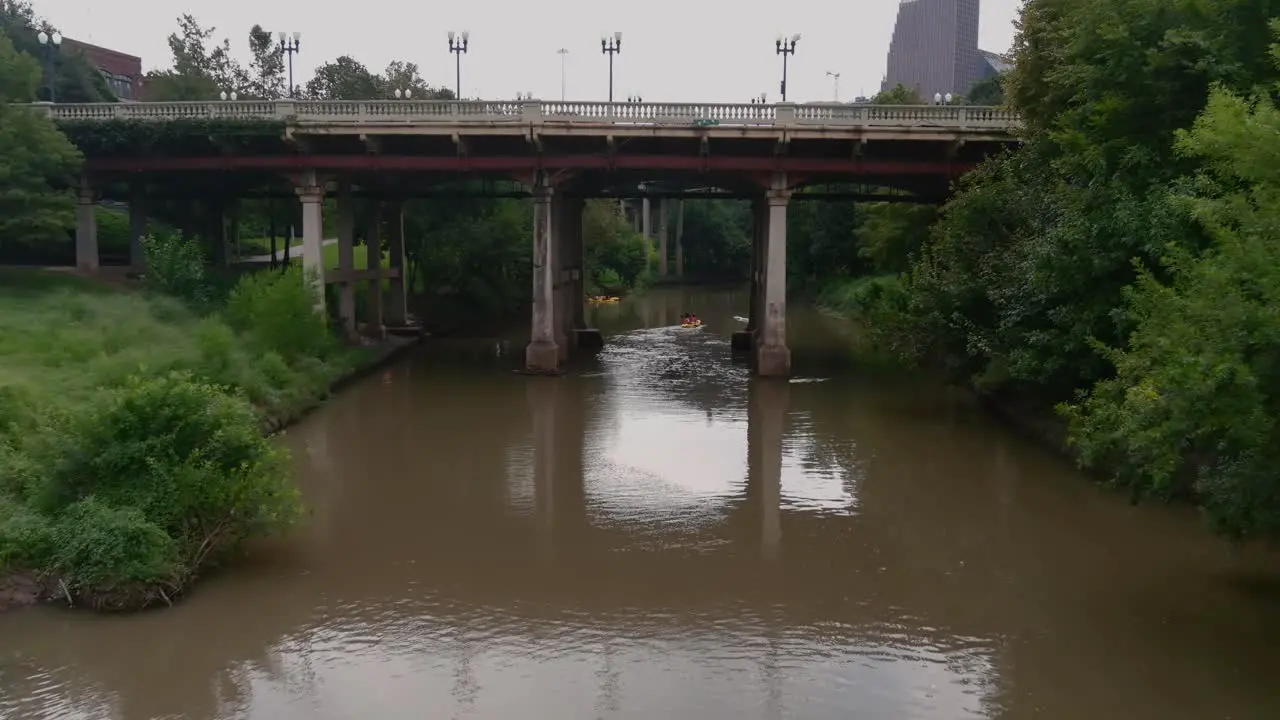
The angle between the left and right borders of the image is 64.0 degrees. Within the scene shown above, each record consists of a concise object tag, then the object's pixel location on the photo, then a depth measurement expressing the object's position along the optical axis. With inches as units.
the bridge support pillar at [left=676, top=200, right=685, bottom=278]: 3051.7
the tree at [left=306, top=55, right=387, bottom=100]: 1742.1
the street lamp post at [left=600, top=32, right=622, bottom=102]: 1477.6
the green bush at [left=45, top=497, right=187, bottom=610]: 450.9
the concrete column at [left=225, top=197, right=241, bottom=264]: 1557.6
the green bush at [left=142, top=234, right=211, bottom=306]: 1133.7
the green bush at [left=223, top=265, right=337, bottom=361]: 1004.6
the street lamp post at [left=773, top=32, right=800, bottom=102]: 1338.6
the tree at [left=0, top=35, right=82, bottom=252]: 1045.2
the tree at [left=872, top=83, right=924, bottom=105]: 1977.6
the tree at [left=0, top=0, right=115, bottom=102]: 1925.4
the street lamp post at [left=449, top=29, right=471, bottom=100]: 1385.3
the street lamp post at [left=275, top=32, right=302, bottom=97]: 1374.3
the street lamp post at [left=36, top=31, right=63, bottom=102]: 1182.3
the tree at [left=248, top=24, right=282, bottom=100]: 1990.7
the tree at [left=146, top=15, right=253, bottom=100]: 1525.6
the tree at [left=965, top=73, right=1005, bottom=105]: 2422.5
